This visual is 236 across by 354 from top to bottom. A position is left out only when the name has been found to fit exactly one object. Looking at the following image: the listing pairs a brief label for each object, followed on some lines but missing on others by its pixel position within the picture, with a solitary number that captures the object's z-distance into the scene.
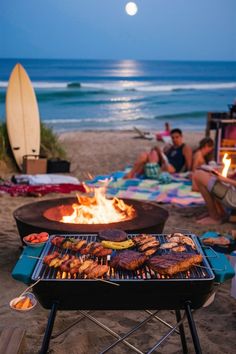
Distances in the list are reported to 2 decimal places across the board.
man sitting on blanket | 9.14
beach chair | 16.06
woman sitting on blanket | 8.99
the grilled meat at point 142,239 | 3.34
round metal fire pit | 4.44
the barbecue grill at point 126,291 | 2.74
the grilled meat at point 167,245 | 3.29
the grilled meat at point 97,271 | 2.77
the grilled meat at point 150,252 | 3.13
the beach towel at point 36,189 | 8.20
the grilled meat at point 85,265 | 2.85
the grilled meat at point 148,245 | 3.22
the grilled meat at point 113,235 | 3.45
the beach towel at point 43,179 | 8.47
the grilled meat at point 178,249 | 3.22
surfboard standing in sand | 10.13
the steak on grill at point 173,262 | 2.81
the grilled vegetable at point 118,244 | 3.28
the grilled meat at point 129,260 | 2.88
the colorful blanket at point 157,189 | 7.88
